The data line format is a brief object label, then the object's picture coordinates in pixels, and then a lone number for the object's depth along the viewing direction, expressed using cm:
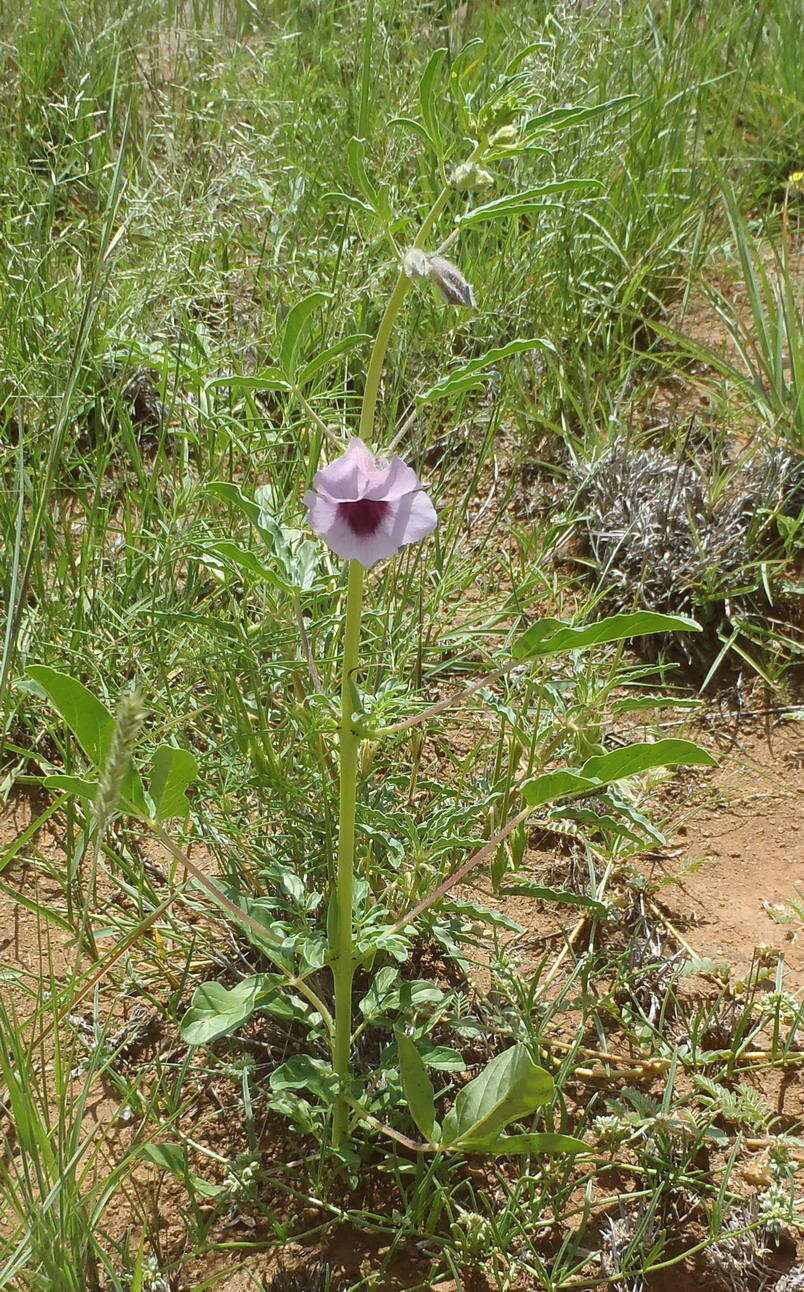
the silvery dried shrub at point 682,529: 143
